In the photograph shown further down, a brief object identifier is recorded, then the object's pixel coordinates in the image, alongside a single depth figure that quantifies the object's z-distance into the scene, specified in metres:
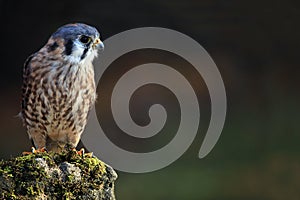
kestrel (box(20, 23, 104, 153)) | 7.97
